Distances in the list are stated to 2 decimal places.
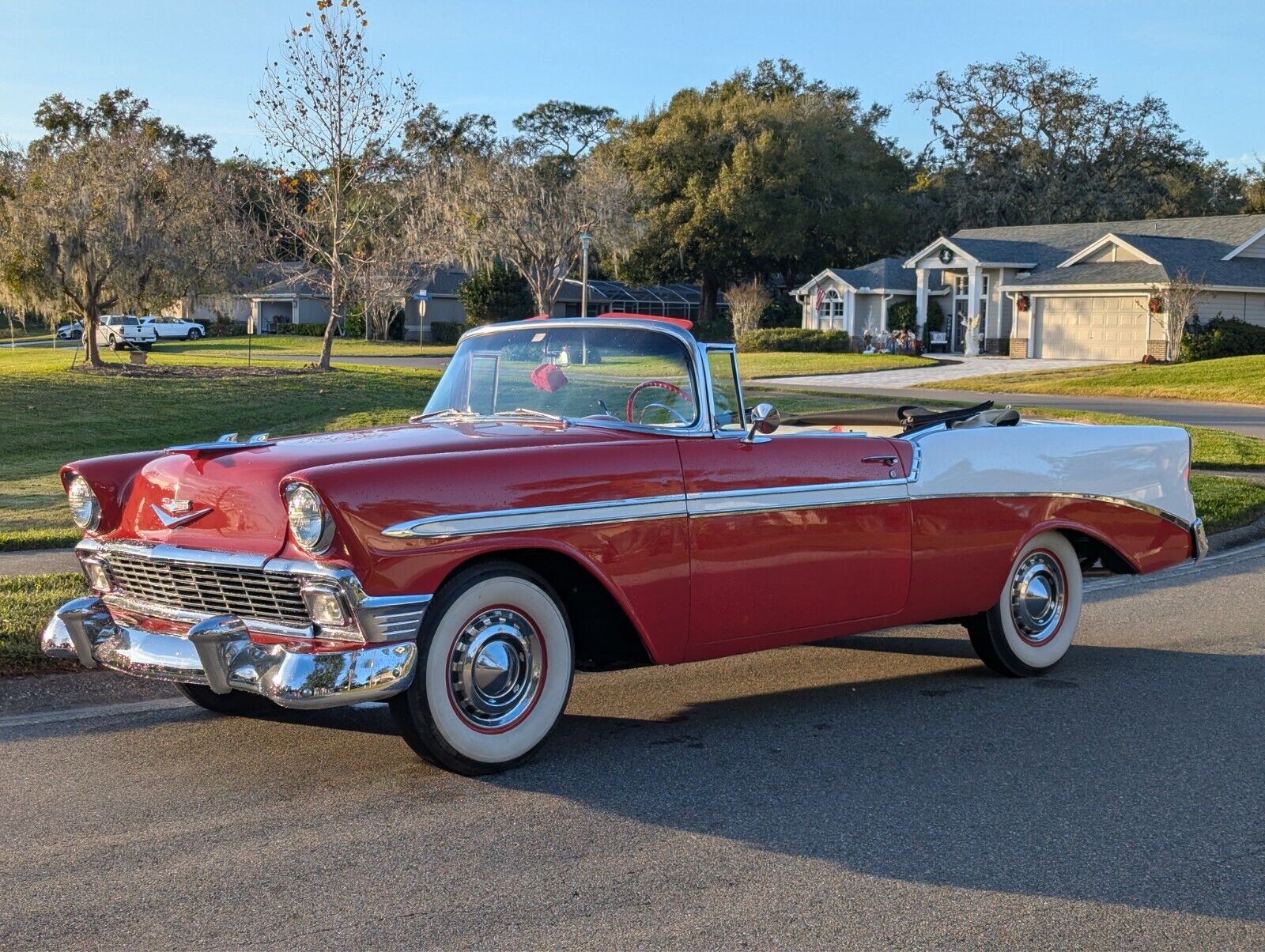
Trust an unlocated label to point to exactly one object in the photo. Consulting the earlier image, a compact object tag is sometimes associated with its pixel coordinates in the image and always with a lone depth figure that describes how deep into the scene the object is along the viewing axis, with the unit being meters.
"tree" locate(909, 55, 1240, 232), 74.38
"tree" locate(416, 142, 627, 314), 52.22
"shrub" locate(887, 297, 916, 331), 59.72
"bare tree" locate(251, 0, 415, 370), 33.88
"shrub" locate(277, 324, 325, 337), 78.00
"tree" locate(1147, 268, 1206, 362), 45.12
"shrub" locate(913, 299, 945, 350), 60.28
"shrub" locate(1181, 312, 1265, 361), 44.97
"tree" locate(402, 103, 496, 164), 82.75
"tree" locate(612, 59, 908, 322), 67.31
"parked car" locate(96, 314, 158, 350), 60.42
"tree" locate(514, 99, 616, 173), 101.06
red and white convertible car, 4.77
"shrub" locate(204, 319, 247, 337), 82.00
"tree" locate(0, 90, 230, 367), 33.94
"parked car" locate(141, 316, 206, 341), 73.81
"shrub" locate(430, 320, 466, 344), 72.88
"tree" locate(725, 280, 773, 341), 61.04
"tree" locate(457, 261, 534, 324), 69.00
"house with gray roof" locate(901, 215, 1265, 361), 48.75
